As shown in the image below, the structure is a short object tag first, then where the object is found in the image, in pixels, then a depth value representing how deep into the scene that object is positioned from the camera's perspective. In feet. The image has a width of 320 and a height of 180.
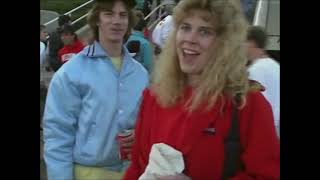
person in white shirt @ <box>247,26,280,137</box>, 7.26
